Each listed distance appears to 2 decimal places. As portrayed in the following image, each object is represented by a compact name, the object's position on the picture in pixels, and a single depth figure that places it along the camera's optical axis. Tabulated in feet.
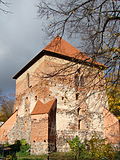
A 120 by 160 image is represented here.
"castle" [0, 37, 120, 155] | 52.26
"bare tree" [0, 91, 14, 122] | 128.48
